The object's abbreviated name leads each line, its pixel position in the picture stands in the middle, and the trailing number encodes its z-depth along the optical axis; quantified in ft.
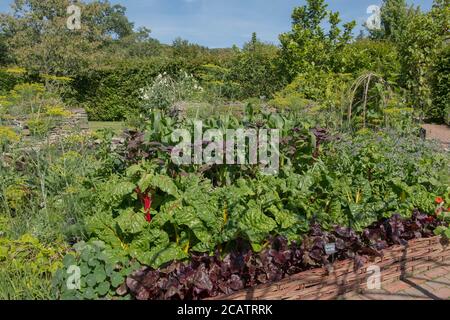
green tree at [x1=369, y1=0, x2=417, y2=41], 43.69
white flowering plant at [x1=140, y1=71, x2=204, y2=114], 28.12
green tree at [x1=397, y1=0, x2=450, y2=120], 24.30
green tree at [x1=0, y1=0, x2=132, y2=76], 40.34
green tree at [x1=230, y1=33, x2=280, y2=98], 34.32
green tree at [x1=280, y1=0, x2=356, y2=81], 29.99
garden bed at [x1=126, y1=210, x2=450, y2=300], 6.61
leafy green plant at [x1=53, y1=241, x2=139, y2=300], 6.35
